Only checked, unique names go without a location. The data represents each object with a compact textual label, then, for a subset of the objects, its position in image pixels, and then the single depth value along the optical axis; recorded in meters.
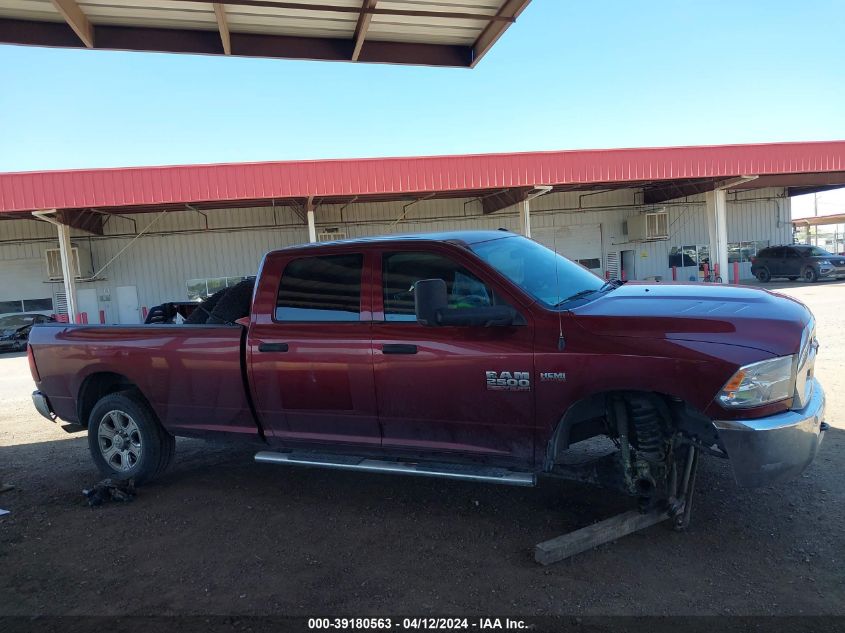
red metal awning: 18.42
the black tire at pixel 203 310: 5.49
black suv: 24.42
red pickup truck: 3.08
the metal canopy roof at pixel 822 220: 41.81
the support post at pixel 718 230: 22.62
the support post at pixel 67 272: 19.75
